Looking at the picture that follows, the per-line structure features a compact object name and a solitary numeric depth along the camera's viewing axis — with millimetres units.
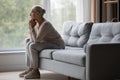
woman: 4855
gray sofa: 3777
